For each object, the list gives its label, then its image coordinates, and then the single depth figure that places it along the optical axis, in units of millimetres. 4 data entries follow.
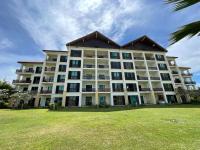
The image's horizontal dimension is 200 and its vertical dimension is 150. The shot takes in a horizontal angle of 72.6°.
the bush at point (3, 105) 31053
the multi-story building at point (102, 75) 34031
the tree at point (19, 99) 29411
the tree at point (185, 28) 2137
